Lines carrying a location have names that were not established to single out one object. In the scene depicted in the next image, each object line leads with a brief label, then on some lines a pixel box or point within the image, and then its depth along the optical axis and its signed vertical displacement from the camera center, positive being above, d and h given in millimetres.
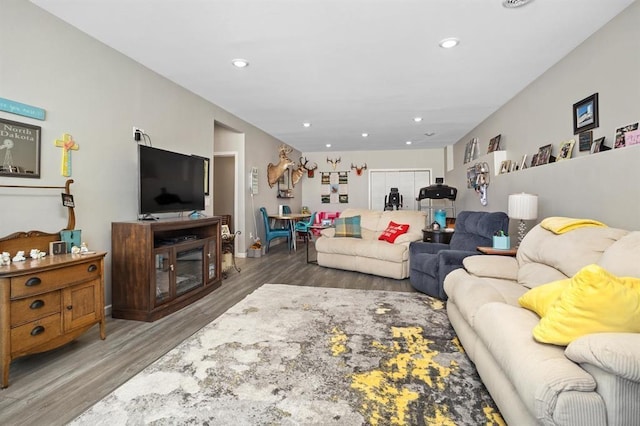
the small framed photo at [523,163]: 4044 +638
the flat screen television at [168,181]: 3099 +307
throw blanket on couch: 2146 -75
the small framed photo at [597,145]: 2645 +569
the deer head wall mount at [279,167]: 6909 +936
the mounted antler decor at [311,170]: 9211 +1170
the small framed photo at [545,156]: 3461 +635
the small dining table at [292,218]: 6574 -160
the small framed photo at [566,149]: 3095 +629
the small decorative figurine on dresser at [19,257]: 2111 -326
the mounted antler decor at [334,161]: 9164 +1433
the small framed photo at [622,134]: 2358 +612
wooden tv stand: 2844 -567
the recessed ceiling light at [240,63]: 3232 +1518
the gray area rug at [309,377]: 1543 -977
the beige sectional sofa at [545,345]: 1005 -532
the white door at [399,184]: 8930 +774
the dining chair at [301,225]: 6828 -327
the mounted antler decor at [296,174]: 8203 +930
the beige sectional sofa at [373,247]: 4375 -519
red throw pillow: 4684 -304
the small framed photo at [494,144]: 4969 +1094
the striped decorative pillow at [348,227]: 5184 -264
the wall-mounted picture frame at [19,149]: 2188 +421
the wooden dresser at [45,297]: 1830 -577
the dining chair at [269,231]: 6324 -428
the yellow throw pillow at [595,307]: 1127 -340
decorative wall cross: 2584 +485
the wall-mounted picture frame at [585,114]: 2771 +896
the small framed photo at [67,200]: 2492 +67
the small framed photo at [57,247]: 2386 -295
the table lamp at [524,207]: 3012 +53
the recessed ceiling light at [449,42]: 2844 +1538
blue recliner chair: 3309 -443
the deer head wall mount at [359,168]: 9078 +1228
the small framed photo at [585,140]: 2828 +659
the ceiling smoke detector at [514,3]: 2300 +1523
